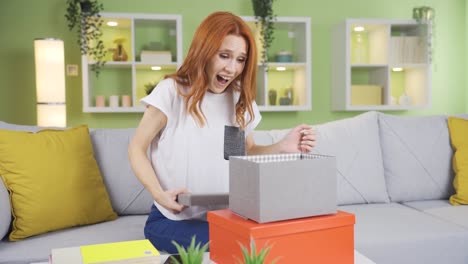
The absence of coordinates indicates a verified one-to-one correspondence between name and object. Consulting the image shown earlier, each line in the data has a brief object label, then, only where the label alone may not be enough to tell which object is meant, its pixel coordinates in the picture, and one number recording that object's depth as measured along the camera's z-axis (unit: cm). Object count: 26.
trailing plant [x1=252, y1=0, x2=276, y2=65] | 412
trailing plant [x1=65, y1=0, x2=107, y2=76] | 387
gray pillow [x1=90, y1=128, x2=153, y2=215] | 222
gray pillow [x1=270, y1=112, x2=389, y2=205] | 245
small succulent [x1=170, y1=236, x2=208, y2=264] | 81
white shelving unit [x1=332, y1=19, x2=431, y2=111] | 429
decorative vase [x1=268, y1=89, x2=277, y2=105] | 426
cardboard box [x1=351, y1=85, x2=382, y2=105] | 435
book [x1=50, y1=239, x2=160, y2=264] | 105
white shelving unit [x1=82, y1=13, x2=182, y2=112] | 397
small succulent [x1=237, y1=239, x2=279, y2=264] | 77
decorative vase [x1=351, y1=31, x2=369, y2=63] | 446
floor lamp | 373
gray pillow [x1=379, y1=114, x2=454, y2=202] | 254
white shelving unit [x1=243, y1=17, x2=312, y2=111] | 420
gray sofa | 190
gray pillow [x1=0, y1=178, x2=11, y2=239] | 178
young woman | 157
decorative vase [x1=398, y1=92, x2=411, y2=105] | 445
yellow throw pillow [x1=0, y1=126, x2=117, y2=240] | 189
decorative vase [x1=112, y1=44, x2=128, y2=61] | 406
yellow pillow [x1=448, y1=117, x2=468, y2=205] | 246
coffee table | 120
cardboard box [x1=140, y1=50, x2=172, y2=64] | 404
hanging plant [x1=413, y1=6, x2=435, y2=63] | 433
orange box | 102
